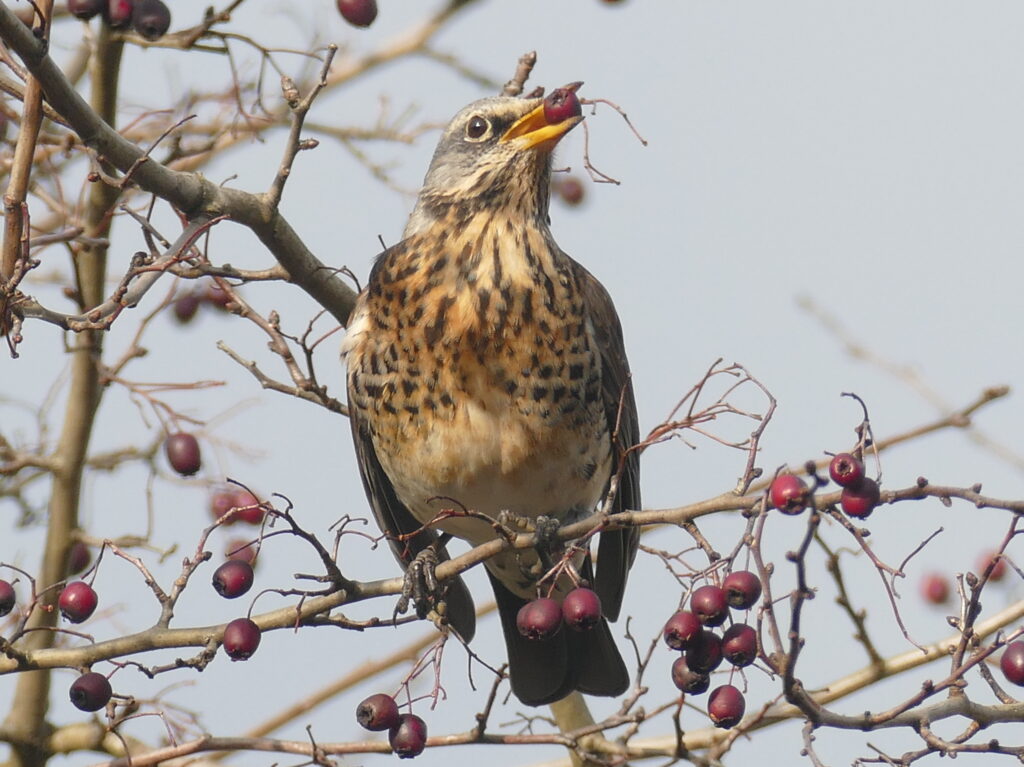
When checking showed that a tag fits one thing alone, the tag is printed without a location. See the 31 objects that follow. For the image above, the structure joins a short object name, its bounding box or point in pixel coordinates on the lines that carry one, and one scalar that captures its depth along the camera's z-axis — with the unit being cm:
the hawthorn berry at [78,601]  675
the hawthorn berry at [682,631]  572
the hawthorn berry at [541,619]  634
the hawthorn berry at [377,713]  668
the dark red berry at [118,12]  788
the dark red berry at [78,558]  898
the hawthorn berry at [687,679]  594
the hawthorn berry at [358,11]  887
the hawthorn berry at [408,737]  671
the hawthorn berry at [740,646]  569
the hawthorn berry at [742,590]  570
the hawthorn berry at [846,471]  510
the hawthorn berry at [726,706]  608
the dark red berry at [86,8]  777
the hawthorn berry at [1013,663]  571
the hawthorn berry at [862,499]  515
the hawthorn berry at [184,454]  886
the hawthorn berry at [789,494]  504
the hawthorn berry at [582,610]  631
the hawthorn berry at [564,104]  827
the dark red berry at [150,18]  795
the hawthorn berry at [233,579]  646
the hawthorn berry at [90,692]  638
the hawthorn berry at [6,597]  652
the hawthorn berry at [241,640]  627
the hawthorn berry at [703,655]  577
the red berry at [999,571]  893
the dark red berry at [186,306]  1016
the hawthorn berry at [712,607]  571
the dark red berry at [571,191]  1135
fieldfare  888
